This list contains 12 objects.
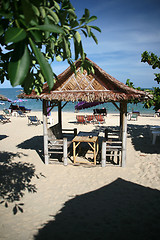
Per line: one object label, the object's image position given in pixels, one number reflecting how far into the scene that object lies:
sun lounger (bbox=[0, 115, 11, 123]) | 16.56
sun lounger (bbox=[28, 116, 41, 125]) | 15.36
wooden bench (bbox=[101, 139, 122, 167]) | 6.12
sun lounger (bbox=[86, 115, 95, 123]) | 16.14
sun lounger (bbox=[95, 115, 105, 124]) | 15.73
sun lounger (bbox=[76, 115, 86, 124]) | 15.81
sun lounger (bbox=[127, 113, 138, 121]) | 18.20
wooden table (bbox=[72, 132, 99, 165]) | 6.44
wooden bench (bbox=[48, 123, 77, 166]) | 6.39
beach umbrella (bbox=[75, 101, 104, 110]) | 17.65
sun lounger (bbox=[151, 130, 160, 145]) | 9.04
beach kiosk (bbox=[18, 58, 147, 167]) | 5.83
